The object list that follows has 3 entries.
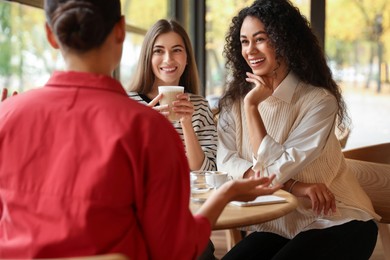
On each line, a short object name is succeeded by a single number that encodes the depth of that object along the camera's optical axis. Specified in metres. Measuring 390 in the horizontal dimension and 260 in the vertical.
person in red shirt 1.76
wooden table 2.21
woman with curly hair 2.62
